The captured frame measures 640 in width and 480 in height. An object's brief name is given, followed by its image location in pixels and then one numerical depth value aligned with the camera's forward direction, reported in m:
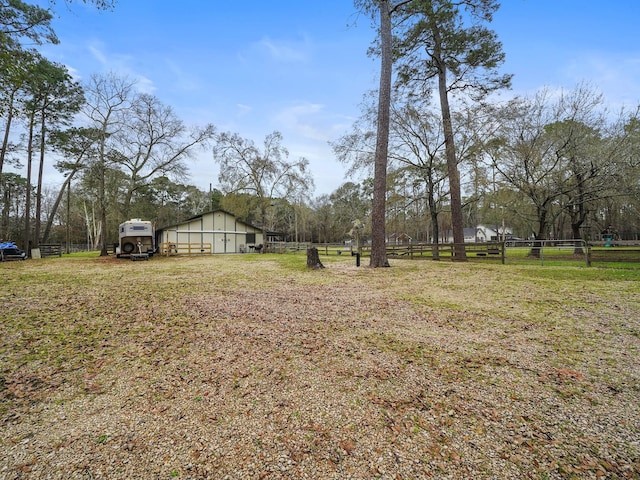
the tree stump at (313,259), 11.52
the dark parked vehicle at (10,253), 16.45
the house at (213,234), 25.97
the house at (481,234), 57.73
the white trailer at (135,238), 18.16
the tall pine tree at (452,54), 13.11
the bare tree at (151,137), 21.34
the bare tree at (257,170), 27.95
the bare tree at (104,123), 19.82
